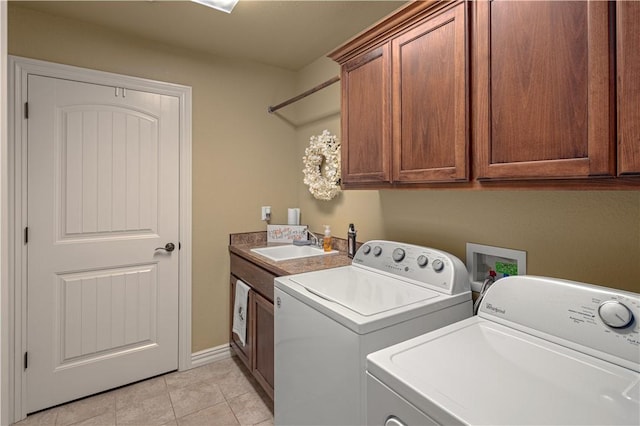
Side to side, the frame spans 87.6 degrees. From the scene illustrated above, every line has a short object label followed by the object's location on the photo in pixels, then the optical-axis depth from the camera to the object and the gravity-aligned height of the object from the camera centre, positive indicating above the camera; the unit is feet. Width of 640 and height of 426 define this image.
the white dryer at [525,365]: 2.34 -1.33
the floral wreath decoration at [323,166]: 7.83 +1.15
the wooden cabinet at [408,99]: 4.03 +1.61
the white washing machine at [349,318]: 3.78 -1.32
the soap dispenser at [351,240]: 7.01 -0.59
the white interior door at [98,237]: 6.72 -0.53
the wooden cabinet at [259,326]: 6.43 -2.32
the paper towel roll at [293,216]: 9.25 -0.10
